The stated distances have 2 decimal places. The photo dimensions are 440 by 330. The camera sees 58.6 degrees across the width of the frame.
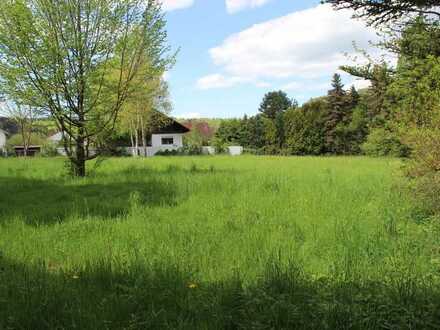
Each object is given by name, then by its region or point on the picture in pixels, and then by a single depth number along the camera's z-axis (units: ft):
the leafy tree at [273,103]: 314.96
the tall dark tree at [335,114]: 180.55
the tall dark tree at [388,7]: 21.12
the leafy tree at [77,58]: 44.70
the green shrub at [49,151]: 141.49
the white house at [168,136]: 191.42
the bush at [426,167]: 23.15
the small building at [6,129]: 240.12
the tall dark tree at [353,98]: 183.73
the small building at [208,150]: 176.79
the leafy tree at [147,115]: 146.00
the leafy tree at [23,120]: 171.70
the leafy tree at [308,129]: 183.73
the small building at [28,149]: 209.65
